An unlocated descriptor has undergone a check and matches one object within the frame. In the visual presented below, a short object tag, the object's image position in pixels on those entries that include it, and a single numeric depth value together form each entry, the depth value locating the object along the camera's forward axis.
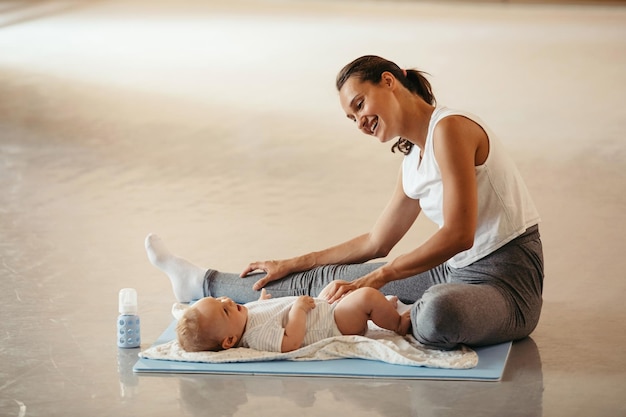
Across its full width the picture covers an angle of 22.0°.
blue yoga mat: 4.27
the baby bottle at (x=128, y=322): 4.75
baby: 4.44
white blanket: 4.37
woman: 4.48
